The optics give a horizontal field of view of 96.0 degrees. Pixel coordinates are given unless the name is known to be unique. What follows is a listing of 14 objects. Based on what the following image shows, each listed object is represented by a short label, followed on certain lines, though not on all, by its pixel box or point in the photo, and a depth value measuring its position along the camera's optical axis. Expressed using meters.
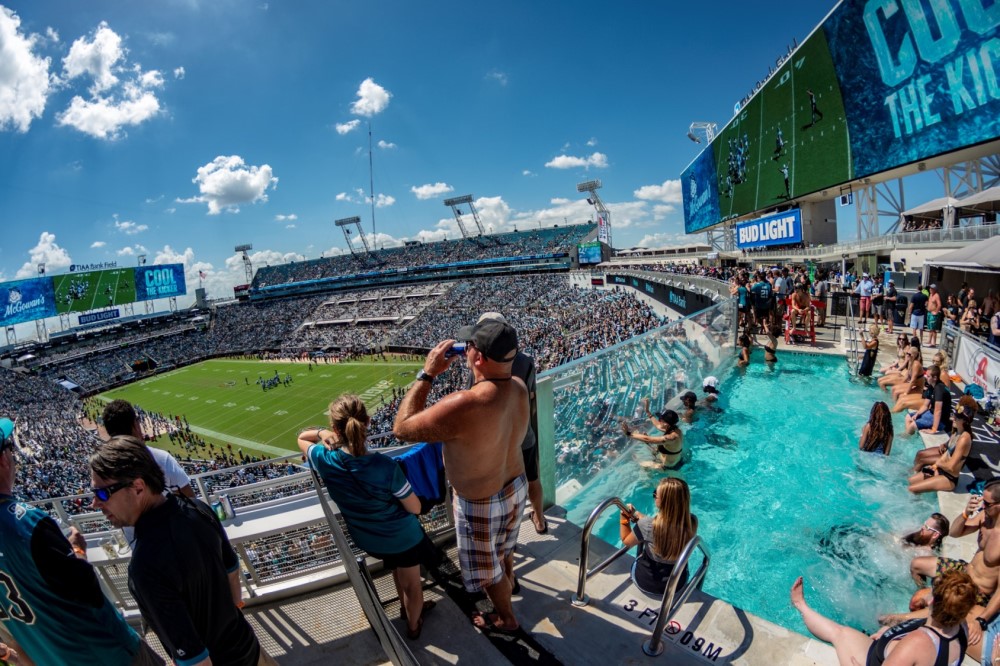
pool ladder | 2.47
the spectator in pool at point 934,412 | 6.02
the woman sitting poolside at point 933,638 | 2.09
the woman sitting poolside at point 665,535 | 3.00
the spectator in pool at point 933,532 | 3.95
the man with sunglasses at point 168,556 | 1.63
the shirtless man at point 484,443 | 2.32
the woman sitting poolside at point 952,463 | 4.73
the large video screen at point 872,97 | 15.90
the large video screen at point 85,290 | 55.41
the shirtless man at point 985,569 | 2.87
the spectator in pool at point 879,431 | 5.71
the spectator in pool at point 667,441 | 5.71
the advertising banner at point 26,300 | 54.41
